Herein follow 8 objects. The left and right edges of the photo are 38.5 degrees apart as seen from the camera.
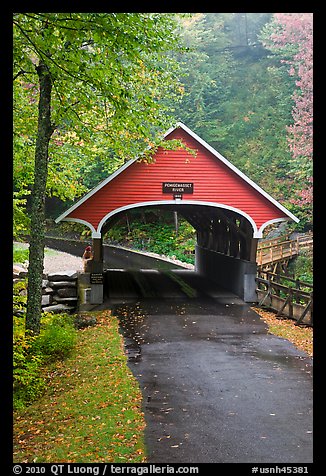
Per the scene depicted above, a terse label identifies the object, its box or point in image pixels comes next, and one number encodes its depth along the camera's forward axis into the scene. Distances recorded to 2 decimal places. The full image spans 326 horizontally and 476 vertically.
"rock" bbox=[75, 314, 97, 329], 13.95
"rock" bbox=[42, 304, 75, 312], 16.36
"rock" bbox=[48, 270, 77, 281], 17.72
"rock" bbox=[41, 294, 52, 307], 16.98
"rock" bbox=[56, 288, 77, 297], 17.56
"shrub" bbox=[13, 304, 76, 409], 8.28
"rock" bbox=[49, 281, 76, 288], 17.56
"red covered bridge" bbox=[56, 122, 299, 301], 17.22
